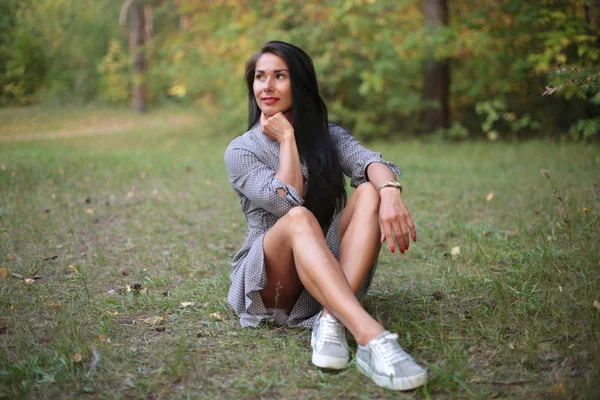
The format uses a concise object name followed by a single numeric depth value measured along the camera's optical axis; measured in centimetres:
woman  230
